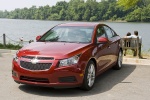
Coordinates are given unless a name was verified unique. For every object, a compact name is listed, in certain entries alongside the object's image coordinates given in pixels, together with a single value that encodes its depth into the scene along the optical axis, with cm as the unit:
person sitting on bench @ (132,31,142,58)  1295
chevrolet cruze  582
